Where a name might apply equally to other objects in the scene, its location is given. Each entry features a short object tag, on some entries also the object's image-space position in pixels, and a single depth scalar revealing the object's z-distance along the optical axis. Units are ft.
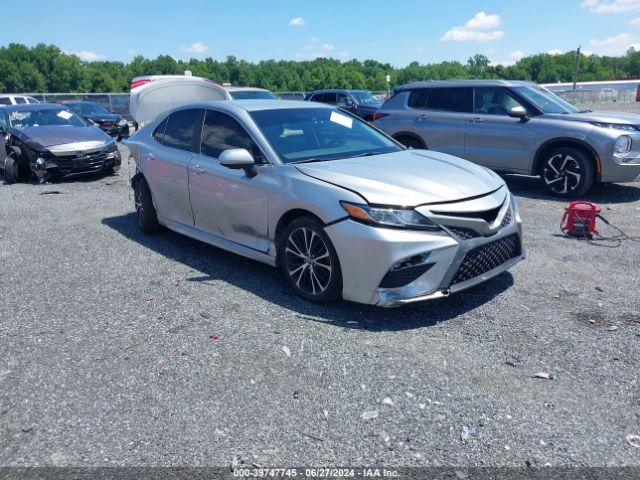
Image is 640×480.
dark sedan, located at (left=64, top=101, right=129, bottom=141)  67.00
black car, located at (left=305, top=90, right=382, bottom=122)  65.26
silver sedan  13.41
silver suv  27.17
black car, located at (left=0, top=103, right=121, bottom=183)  36.35
